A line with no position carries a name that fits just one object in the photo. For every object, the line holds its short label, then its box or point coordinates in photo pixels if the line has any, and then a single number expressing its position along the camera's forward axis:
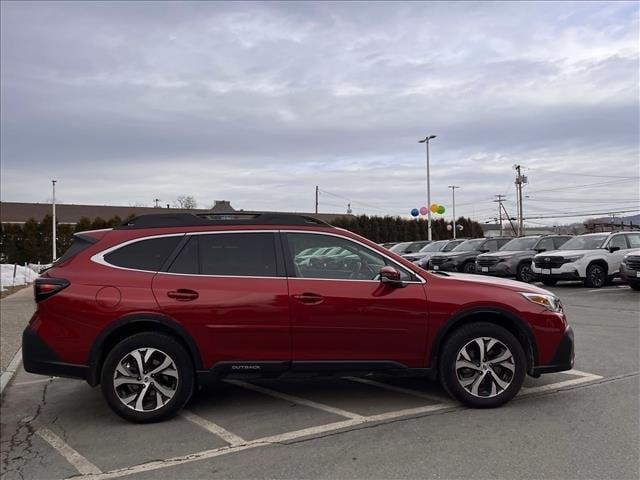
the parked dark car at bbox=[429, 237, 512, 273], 19.95
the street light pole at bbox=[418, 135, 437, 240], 39.44
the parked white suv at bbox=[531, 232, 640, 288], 15.45
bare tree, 87.38
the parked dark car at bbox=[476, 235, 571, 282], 17.28
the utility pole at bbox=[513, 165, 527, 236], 62.84
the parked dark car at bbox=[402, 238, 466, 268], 21.63
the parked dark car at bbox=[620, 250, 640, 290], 13.87
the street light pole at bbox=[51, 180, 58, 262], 36.81
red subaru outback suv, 4.55
